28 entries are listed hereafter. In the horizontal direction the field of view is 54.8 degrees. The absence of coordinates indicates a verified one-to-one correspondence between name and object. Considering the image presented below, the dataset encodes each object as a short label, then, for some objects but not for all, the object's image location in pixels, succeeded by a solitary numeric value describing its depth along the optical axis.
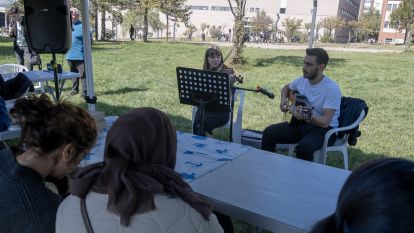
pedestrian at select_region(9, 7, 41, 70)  8.31
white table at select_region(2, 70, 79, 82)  5.55
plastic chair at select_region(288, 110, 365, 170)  3.48
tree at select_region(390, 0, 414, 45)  31.00
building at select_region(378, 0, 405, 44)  64.88
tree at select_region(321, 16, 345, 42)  48.75
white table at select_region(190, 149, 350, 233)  1.70
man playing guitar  3.50
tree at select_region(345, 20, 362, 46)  50.47
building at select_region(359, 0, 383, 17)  74.81
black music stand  3.09
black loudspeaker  3.97
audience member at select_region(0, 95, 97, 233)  1.49
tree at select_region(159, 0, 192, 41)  29.28
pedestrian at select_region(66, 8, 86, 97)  7.12
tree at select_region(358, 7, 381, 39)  51.29
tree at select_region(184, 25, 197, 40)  47.63
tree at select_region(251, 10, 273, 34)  48.38
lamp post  7.83
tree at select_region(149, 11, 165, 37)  45.08
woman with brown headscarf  1.27
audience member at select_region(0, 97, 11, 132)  2.83
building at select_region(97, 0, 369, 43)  62.64
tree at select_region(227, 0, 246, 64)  13.02
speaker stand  3.95
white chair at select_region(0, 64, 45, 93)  6.29
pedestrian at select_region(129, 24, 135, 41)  31.33
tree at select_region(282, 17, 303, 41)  48.19
